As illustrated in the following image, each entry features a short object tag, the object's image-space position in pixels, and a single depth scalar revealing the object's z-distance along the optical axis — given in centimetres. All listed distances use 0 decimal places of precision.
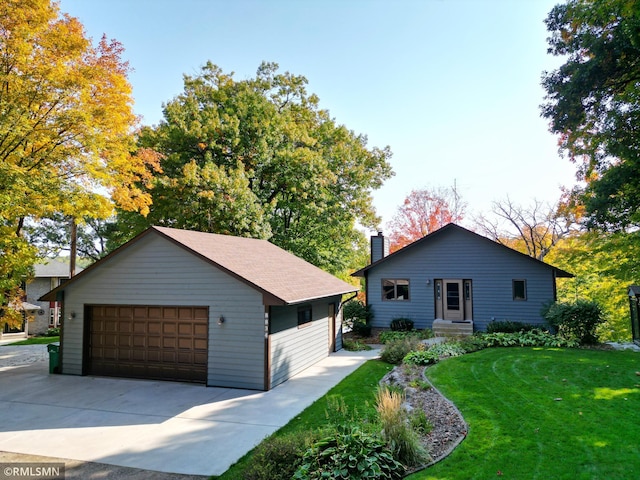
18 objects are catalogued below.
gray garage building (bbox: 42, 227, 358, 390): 1037
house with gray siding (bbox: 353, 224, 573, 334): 1781
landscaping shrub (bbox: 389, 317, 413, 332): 1950
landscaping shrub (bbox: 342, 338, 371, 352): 1651
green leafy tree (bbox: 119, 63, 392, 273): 2119
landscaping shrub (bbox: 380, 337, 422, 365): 1324
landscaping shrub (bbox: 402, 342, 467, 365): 1192
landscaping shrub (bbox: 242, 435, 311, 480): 511
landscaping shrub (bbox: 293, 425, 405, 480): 494
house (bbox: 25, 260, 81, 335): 2838
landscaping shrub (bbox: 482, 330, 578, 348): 1375
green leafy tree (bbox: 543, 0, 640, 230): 1260
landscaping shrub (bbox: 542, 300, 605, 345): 1392
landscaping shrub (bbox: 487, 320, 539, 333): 1717
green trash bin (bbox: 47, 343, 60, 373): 1218
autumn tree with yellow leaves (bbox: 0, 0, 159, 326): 1130
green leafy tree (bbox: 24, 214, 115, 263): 3388
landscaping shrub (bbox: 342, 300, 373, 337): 2005
